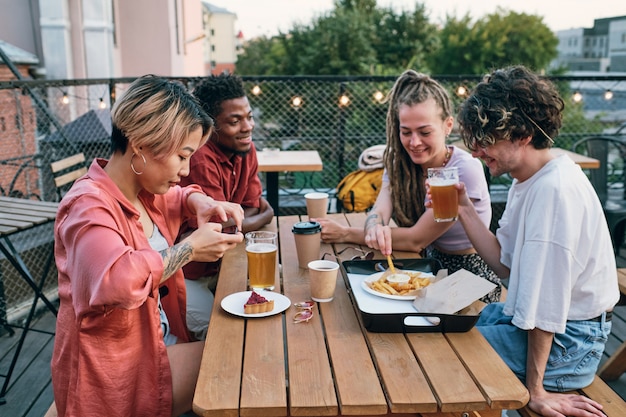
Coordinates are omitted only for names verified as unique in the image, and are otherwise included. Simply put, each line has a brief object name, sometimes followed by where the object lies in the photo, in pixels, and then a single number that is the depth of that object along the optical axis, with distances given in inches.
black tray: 69.4
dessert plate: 75.1
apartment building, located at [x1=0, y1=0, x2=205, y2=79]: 373.1
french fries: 77.7
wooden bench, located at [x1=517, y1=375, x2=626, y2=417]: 73.7
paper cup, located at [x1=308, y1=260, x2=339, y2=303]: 78.1
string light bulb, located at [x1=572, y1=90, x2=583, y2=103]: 241.8
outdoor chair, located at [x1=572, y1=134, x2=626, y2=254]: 187.2
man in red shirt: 115.4
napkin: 70.4
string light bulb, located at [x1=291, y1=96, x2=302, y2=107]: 235.8
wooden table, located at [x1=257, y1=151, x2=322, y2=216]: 208.1
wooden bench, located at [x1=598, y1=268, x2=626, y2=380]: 116.7
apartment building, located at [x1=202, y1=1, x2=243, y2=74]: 2598.4
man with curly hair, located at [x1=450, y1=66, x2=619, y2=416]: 71.6
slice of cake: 75.3
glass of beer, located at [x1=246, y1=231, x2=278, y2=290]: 81.2
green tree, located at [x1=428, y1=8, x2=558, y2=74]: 906.7
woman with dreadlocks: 103.8
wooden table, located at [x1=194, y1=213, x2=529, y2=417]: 56.5
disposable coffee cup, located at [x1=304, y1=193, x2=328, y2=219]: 115.3
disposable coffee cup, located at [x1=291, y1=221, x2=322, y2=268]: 92.1
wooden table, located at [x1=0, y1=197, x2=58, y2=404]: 109.7
